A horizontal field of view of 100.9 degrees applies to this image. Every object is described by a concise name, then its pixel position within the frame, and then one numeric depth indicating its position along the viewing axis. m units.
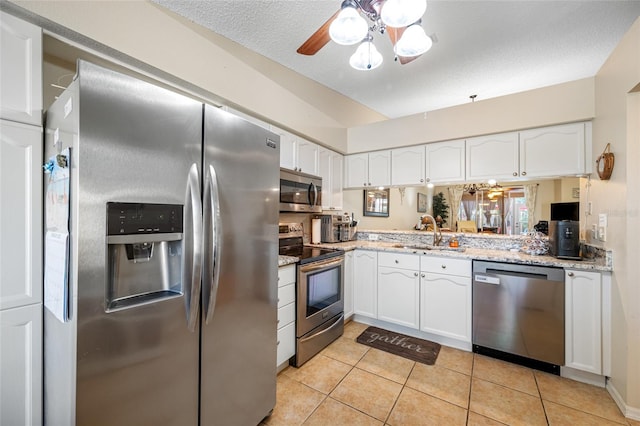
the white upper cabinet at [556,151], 2.28
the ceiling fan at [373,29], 1.28
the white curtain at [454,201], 5.41
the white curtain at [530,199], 5.07
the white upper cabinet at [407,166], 3.06
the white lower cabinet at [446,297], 2.46
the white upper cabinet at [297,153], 2.61
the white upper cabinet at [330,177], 3.19
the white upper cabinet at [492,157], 2.57
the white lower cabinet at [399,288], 2.71
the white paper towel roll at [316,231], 3.30
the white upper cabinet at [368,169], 3.30
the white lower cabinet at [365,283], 2.96
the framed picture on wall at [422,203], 5.60
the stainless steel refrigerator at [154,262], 0.90
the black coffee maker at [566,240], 2.18
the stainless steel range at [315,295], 2.20
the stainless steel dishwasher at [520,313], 2.10
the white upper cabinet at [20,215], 1.09
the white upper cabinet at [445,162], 2.83
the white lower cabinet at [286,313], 2.02
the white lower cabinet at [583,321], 1.96
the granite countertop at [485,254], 2.03
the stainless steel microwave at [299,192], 2.58
